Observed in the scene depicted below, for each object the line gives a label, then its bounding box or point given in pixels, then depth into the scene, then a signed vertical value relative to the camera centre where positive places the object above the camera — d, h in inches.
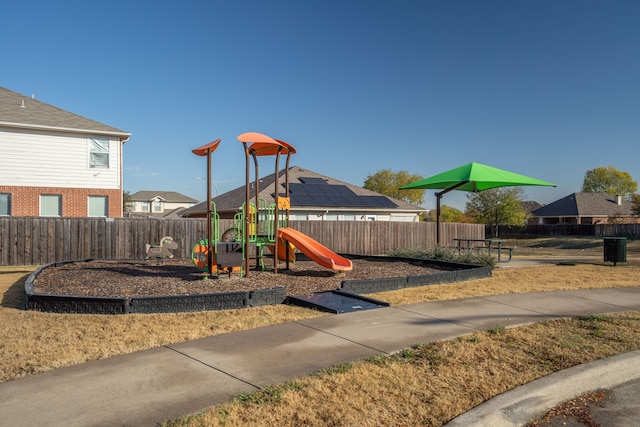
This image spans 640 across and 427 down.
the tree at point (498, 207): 2060.8 +71.0
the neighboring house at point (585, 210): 2583.7 +76.5
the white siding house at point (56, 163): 810.8 +107.0
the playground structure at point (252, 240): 407.5 -15.0
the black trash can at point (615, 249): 641.6 -34.4
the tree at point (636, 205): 2147.8 +81.0
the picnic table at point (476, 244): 699.4 -41.6
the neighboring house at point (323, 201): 1173.7 +58.9
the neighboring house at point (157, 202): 3043.8 +147.0
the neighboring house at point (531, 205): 3644.2 +144.6
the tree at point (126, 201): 2338.2 +115.8
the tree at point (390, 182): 2741.1 +235.5
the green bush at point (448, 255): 574.2 -39.9
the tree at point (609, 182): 3826.3 +330.8
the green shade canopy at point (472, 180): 617.9 +57.3
